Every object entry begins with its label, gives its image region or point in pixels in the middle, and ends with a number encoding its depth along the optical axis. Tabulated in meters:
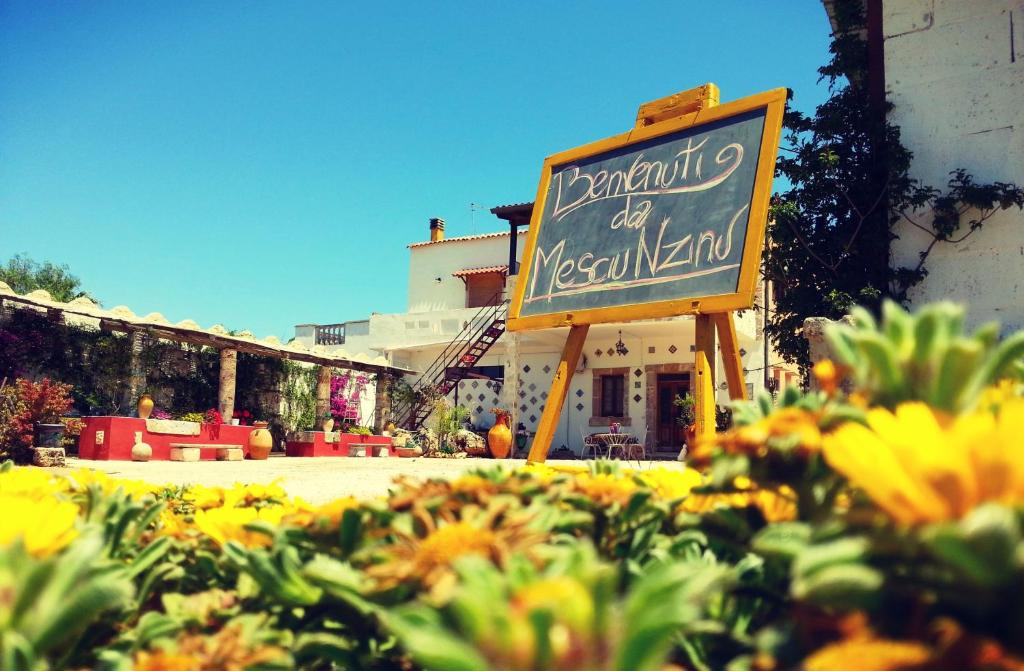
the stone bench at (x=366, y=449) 14.98
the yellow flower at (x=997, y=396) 0.56
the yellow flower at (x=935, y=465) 0.39
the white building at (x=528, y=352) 15.69
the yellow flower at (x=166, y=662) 0.53
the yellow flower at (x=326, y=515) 0.75
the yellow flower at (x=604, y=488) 0.78
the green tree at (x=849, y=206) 8.69
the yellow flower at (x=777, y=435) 0.54
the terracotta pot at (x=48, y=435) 9.05
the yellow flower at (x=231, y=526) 0.85
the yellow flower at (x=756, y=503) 0.73
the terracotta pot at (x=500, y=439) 14.28
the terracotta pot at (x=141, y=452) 10.93
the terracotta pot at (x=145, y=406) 12.15
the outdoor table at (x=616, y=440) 14.68
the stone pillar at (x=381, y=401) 17.58
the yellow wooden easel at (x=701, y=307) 3.98
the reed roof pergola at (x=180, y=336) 12.02
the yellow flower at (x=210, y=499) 1.09
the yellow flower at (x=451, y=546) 0.55
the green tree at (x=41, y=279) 29.42
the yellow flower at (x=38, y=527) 0.58
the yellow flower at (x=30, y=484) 0.83
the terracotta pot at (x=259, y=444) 13.21
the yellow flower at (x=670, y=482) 0.97
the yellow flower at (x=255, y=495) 1.12
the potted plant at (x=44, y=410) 9.05
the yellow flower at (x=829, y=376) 0.66
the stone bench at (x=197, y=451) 11.44
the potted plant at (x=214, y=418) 13.43
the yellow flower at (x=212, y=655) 0.54
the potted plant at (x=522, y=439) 15.79
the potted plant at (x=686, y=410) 13.52
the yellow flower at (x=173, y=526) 0.96
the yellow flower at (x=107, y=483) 1.11
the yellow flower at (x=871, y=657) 0.37
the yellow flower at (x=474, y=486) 0.72
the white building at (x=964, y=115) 8.44
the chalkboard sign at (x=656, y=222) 4.17
